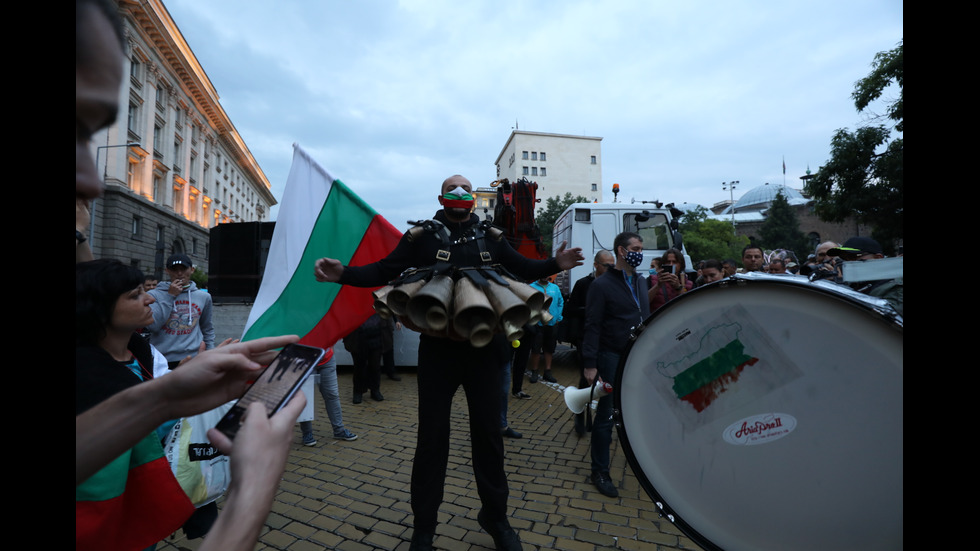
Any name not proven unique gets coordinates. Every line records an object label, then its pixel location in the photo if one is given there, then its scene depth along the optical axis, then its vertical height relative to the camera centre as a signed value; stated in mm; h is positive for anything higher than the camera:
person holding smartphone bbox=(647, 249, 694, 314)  4688 +53
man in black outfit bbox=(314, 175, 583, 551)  2512 -765
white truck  9102 +1217
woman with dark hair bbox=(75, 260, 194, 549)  907 -492
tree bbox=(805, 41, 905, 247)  14516 +4127
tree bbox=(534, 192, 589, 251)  41125 +6856
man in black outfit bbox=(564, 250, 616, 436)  5292 -253
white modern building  70375 +19590
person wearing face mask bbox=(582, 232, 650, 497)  3529 -340
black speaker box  10008 +469
